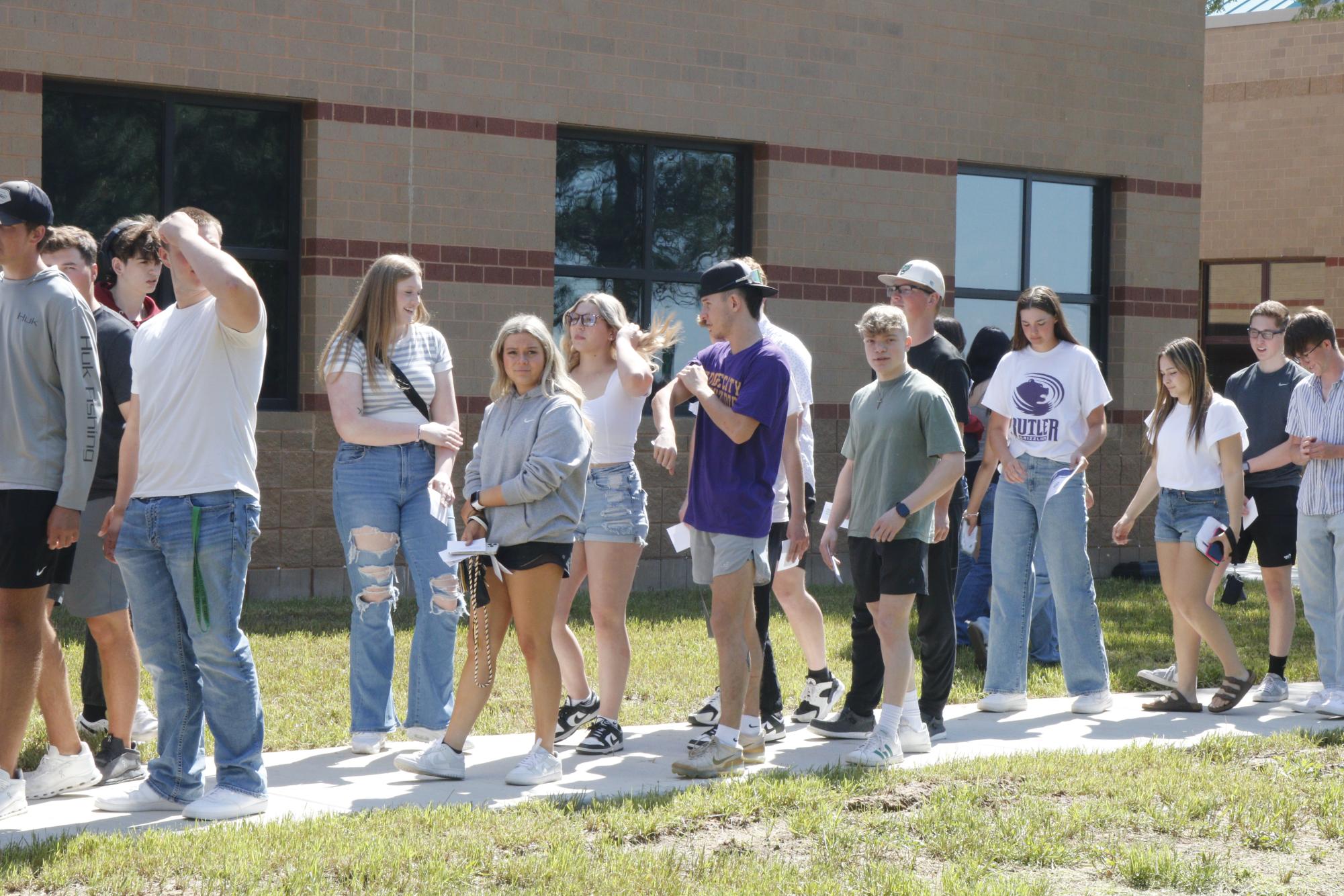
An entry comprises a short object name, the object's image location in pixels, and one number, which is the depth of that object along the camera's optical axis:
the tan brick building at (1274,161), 22.95
